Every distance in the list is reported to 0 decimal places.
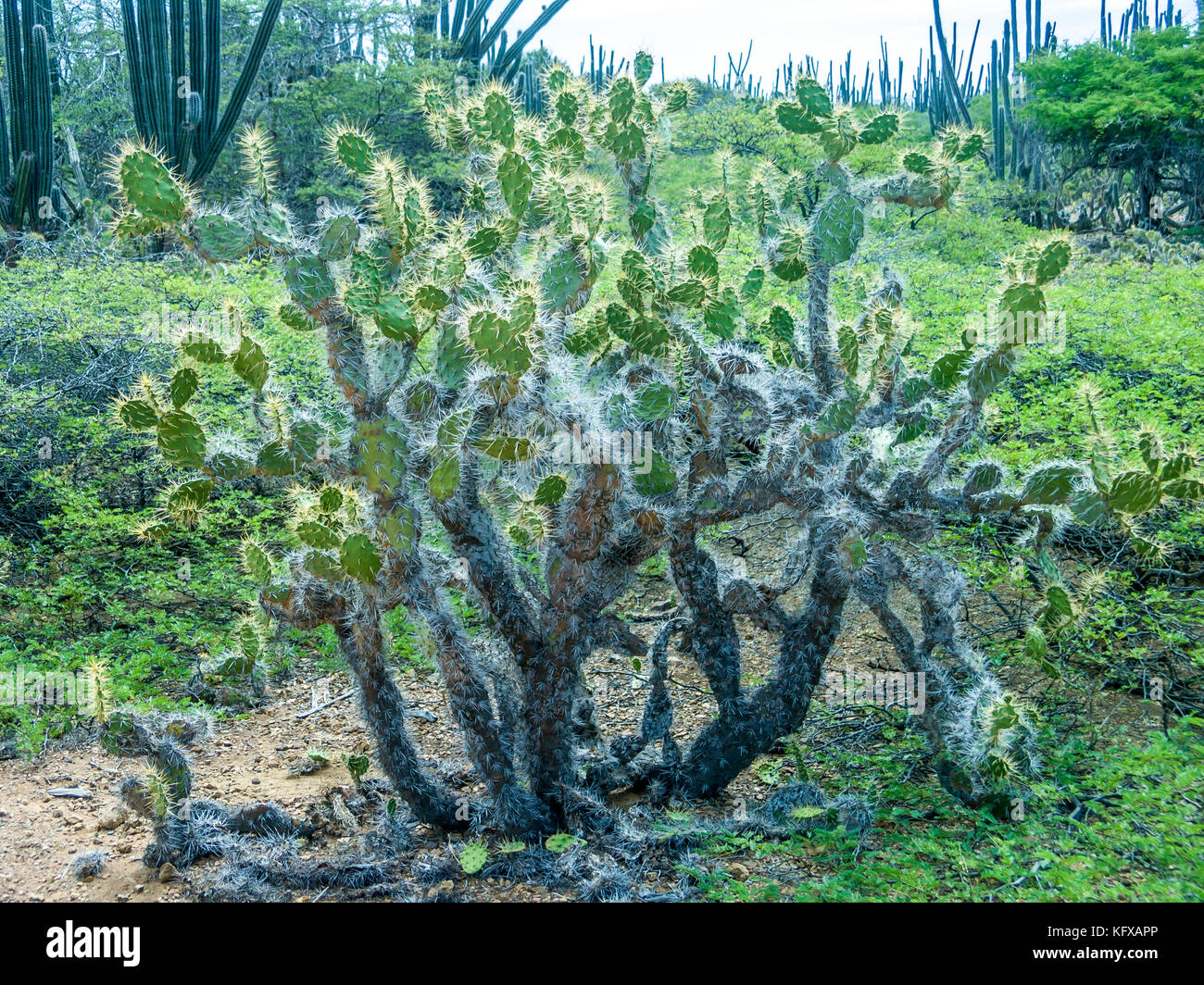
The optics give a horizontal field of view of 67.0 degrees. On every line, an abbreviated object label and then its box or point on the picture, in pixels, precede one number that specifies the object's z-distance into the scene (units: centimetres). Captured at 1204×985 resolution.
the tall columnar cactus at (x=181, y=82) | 1063
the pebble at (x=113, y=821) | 366
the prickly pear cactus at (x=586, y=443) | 281
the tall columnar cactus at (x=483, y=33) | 1541
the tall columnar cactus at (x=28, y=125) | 1000
